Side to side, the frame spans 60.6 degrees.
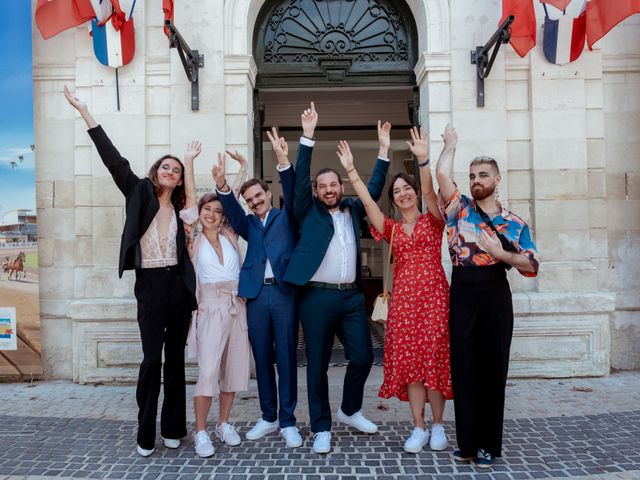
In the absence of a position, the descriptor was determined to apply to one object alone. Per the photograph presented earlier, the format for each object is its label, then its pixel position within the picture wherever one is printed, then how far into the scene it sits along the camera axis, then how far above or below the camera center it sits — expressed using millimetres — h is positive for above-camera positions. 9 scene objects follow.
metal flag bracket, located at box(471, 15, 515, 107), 5035 +1859
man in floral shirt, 3383 -419
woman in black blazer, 3658 -224
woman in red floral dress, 3664 -449
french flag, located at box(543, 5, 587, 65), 5477 +2055
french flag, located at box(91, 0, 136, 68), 5520 +2064
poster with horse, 5641 +279
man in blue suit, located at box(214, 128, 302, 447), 3896 -352
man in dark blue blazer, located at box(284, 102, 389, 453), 3777 -274
